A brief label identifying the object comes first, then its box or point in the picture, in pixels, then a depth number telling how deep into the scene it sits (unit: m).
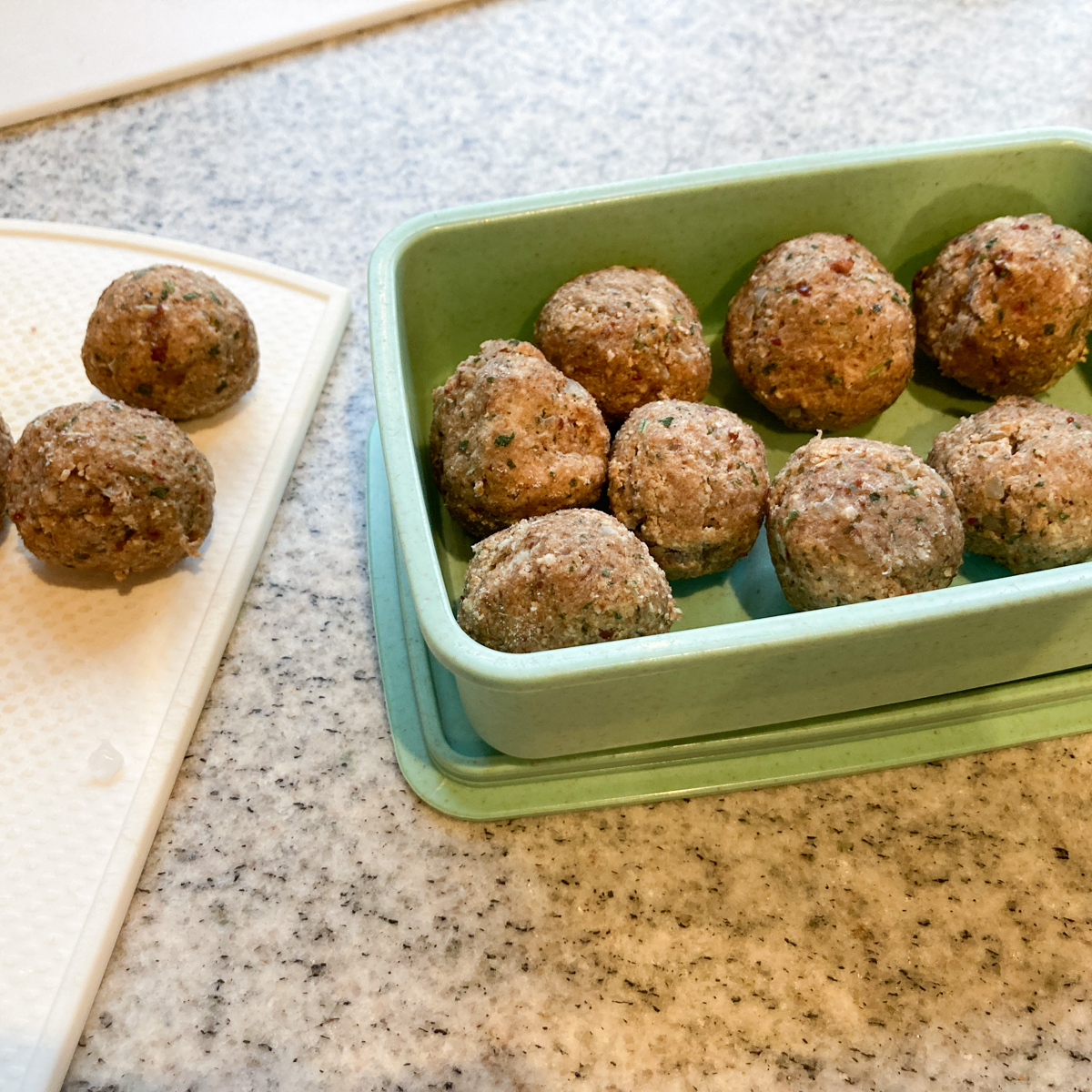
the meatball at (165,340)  0.37
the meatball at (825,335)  0.36
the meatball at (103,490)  0.35
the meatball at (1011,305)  0.36
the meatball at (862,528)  0.33
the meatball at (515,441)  0.34
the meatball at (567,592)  0.31
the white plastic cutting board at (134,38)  0.50
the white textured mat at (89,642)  0.32
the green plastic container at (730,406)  0.30
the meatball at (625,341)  0.36
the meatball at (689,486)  0.34
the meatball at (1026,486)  0.34
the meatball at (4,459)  0.37
